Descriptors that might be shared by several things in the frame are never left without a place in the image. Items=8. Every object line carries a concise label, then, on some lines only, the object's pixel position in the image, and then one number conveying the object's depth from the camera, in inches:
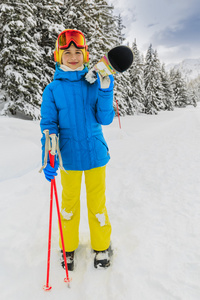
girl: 78.8
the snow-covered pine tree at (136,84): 1048.2
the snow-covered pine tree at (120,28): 1017.5
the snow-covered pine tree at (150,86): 1218.0
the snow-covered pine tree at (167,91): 1550.2
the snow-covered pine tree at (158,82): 1266.0
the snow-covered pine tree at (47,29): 505.7
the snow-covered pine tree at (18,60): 430.6
